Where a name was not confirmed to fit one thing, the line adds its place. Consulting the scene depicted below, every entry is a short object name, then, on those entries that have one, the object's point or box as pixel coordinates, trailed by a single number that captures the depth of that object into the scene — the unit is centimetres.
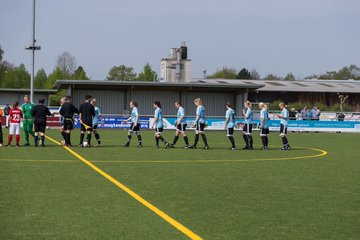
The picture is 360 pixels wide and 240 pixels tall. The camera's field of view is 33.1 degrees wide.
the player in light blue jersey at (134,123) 2390
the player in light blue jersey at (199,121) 2367
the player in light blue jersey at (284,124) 2408
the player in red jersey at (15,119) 2295
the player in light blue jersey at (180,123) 2422
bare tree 11219
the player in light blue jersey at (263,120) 2377
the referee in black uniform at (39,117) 2294
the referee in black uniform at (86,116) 2305
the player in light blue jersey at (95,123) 2434
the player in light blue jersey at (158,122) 2356
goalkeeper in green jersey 2336
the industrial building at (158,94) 4984
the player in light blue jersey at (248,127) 2419
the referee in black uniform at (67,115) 2305
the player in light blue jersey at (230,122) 2353
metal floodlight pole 4092
